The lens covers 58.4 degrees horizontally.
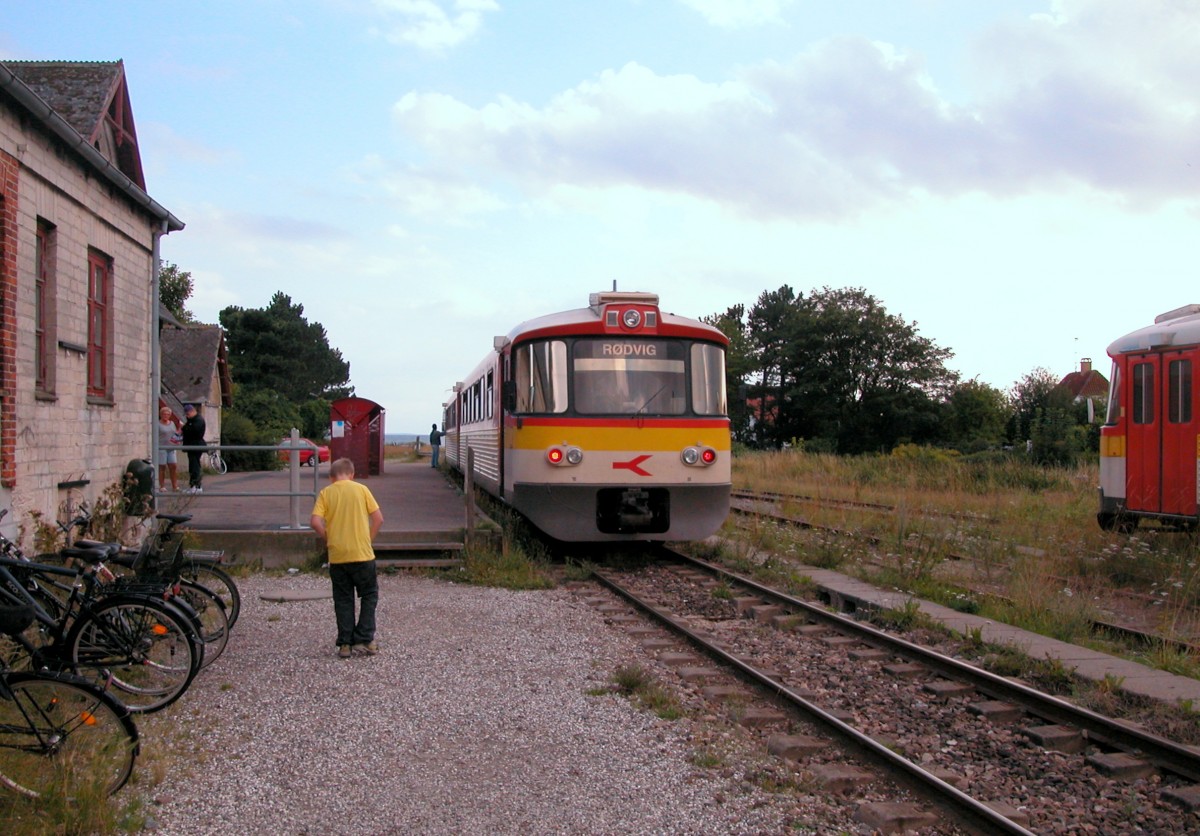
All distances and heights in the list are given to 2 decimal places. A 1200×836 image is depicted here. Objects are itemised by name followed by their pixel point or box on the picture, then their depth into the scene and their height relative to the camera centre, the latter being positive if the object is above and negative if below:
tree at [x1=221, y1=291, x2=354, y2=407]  70.75 +6.57
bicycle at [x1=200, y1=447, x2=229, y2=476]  28.91 -0.43
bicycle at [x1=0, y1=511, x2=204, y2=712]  5.92 -1.05
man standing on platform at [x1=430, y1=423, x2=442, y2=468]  38.91 +0.24
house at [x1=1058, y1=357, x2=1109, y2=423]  72.00 +4.44
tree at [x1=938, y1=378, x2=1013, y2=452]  60.57 +1.52
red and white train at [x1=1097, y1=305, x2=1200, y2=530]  12.67 +0.19
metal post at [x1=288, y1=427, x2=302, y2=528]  12.54 -0.39
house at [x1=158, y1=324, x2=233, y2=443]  39.91 +3.12
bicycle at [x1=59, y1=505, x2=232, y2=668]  6.66 -0.87
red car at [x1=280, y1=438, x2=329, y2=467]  38.80 -0.35
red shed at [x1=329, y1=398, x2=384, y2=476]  25.80 +0.37
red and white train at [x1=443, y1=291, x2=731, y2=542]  12.14 +0.25
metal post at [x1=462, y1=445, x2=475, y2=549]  12.73 -0.74
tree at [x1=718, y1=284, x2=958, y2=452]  61.97 +3.93
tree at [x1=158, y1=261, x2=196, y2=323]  48.31 +7.31
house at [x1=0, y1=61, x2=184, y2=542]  9.86 +1.57
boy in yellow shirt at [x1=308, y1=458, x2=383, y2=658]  7.99 -0.80
